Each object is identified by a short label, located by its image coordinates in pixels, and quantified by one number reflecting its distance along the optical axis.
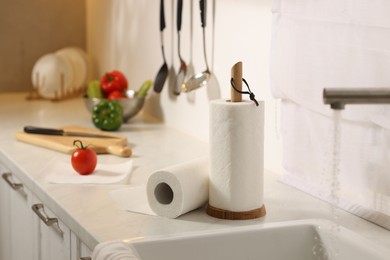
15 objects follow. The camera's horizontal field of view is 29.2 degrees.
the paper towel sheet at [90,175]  2.00
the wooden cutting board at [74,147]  2.32
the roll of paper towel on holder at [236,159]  1.64
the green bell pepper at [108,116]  2.65
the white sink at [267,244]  1.49
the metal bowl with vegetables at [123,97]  2.79
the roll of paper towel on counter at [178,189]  1.67
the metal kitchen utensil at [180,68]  2.55
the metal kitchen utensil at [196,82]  2.28
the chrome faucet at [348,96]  1.19
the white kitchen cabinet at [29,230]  1.80
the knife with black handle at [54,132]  2.48
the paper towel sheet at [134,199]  1.74
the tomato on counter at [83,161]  2.04
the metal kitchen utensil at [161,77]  2.74
